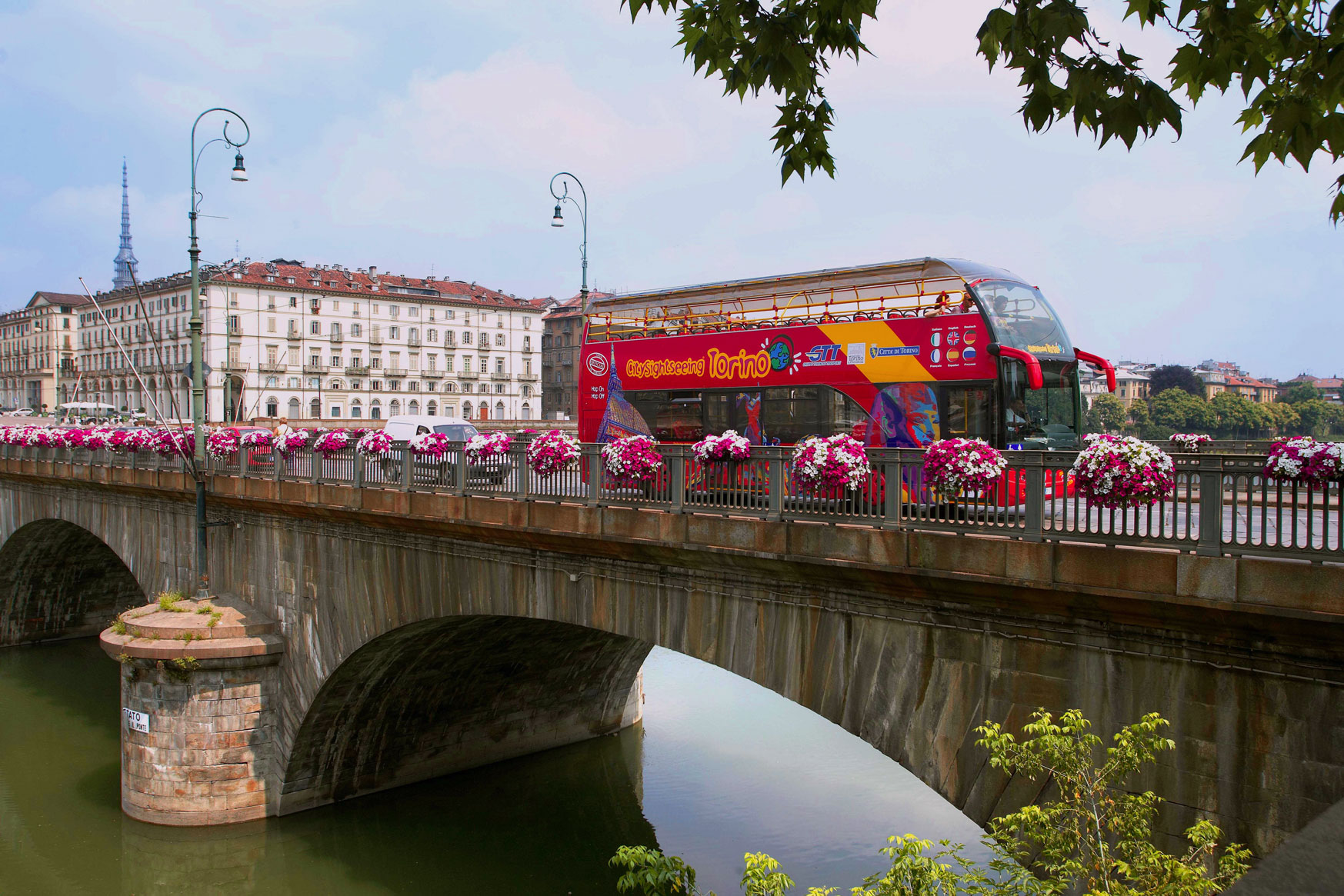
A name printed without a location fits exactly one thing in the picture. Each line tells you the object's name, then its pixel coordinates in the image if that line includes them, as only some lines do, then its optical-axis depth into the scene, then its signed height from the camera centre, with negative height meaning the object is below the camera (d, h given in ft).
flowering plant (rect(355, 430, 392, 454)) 54.80 -1.07
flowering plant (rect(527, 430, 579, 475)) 43.06 -1.14
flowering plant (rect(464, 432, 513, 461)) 47.26 -0.98
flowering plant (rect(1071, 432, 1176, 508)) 25.22 -1.02
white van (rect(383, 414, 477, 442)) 92.99 -0.26
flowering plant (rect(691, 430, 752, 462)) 36.04 -0.74
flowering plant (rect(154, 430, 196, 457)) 72.74 -1.49
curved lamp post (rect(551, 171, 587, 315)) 75.15 +15.41
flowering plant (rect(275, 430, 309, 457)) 61.62 -1.14
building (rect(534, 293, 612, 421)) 392.06 +23.71
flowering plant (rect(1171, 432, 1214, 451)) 51.88 -0.47
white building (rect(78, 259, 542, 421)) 288.51 +23.20
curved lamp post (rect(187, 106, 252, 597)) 65.10 +0.69
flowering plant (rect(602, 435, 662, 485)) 39.22 -1.26
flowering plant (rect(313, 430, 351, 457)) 58.34 -1.11
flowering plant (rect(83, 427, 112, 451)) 83.74 -1.51
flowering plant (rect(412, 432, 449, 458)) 51.08 -1.04
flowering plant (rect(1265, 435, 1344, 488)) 22.91 -0.67
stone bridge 24.06 -7.23
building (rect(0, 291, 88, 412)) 343.46 +24.14
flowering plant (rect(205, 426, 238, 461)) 68.74 -1.50
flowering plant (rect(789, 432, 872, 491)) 32.01 -1.10
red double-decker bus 44.60 +3.02
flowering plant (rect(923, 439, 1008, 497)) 29.22 -1.03
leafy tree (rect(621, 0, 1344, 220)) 16.29 +6.13
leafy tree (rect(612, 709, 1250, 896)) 22.33 -9.13
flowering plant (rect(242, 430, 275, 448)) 67.50 -1.13
